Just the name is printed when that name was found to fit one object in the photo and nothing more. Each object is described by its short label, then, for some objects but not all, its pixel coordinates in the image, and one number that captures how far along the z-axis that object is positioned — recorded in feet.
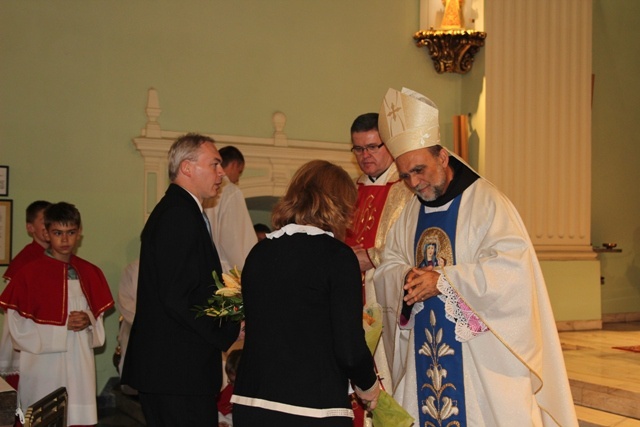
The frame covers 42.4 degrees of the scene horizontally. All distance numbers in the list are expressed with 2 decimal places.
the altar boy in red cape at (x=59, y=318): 15.29
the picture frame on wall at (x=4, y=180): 22.00
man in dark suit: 9.87
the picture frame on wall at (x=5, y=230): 21.88
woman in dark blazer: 8.02
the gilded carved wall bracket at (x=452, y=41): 27.45
